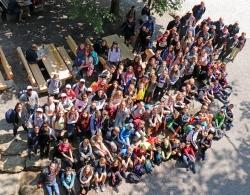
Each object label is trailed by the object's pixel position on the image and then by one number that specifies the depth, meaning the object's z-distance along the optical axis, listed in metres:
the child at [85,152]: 11.69
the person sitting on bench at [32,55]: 13.63
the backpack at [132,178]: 12.19
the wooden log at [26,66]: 13.45
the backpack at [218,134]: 14.24
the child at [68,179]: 11.22
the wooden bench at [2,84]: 13.14
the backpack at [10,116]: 11.53
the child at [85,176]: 11.36
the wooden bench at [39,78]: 13.35
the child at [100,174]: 11.58
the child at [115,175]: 11.89
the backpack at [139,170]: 12.27
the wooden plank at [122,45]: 15.33
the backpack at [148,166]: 12.45
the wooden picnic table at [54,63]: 13.94
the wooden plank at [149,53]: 15.36
